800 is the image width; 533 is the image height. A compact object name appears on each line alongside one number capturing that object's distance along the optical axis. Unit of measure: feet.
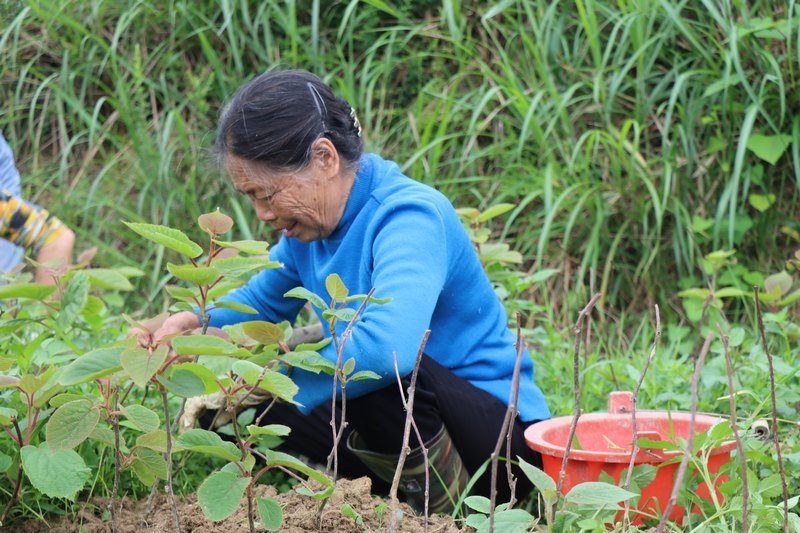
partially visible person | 12.54
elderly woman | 10.19
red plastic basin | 9.85
